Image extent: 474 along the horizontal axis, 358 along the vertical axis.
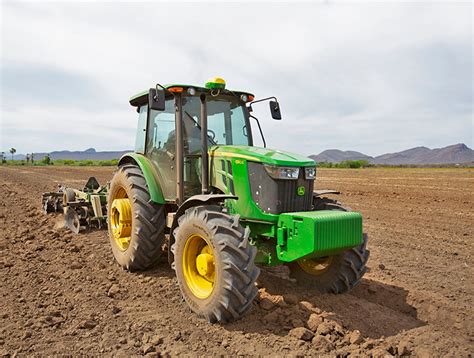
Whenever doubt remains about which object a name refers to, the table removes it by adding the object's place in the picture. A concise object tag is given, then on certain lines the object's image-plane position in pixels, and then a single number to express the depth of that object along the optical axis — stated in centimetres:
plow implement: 858
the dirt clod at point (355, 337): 391
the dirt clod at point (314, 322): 419
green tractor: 427
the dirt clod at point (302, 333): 399
